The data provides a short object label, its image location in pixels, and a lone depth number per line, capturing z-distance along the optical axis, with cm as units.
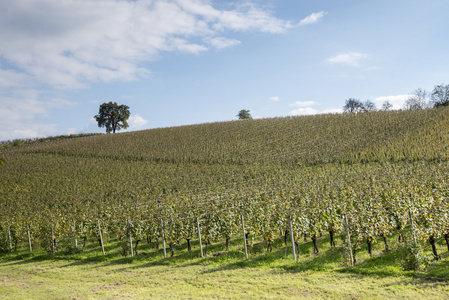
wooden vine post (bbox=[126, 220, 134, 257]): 1542
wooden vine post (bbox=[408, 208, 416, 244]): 1039
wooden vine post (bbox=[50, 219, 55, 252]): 1759
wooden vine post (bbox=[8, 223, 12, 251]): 1952
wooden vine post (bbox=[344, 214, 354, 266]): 1076
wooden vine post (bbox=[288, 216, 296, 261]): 1187
